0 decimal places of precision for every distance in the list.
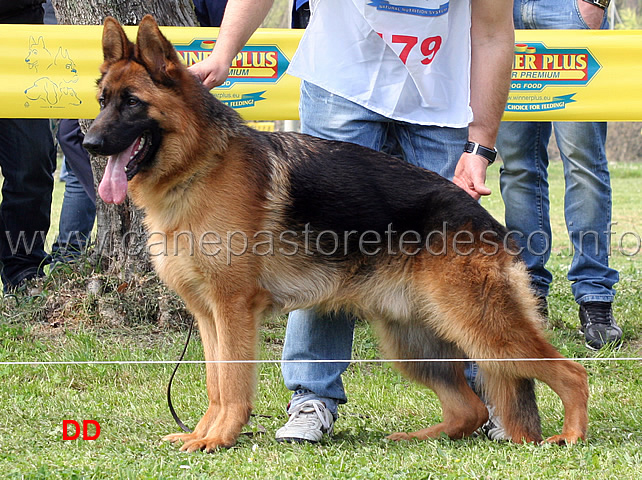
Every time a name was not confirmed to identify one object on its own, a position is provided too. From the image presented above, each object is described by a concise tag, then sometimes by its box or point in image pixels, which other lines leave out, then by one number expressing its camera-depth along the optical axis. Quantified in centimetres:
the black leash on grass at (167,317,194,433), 724
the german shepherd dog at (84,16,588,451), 642
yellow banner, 1105
